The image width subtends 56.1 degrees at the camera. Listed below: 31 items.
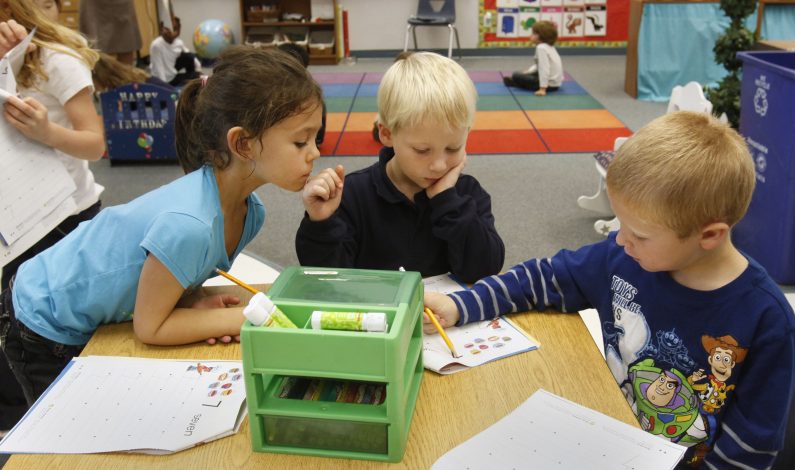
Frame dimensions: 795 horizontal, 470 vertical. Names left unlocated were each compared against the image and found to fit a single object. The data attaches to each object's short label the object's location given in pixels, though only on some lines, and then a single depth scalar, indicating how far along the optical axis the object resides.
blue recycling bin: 2.69
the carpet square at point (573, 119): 5.31
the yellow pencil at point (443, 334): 1.20
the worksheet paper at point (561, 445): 0.96
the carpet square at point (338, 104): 5.86
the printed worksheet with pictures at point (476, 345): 1.17
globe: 7.71
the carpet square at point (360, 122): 5.27
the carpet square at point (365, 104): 5.84
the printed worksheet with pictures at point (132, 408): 1.01
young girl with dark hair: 1.23
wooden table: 0.97
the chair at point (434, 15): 7.54
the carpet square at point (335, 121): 5.30
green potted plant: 3.30
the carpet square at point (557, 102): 5.89
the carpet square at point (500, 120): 5.33
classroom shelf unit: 7.85
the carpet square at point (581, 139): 4.80
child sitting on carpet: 6.24
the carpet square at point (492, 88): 6.41
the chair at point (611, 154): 3.12
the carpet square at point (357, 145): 4.72
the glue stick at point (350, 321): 0.90
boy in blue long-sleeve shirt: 1.15
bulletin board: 8.00
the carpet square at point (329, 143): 4.77
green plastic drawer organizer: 0.89
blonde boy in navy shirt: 1.48
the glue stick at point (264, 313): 0.91
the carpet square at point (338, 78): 6.96
